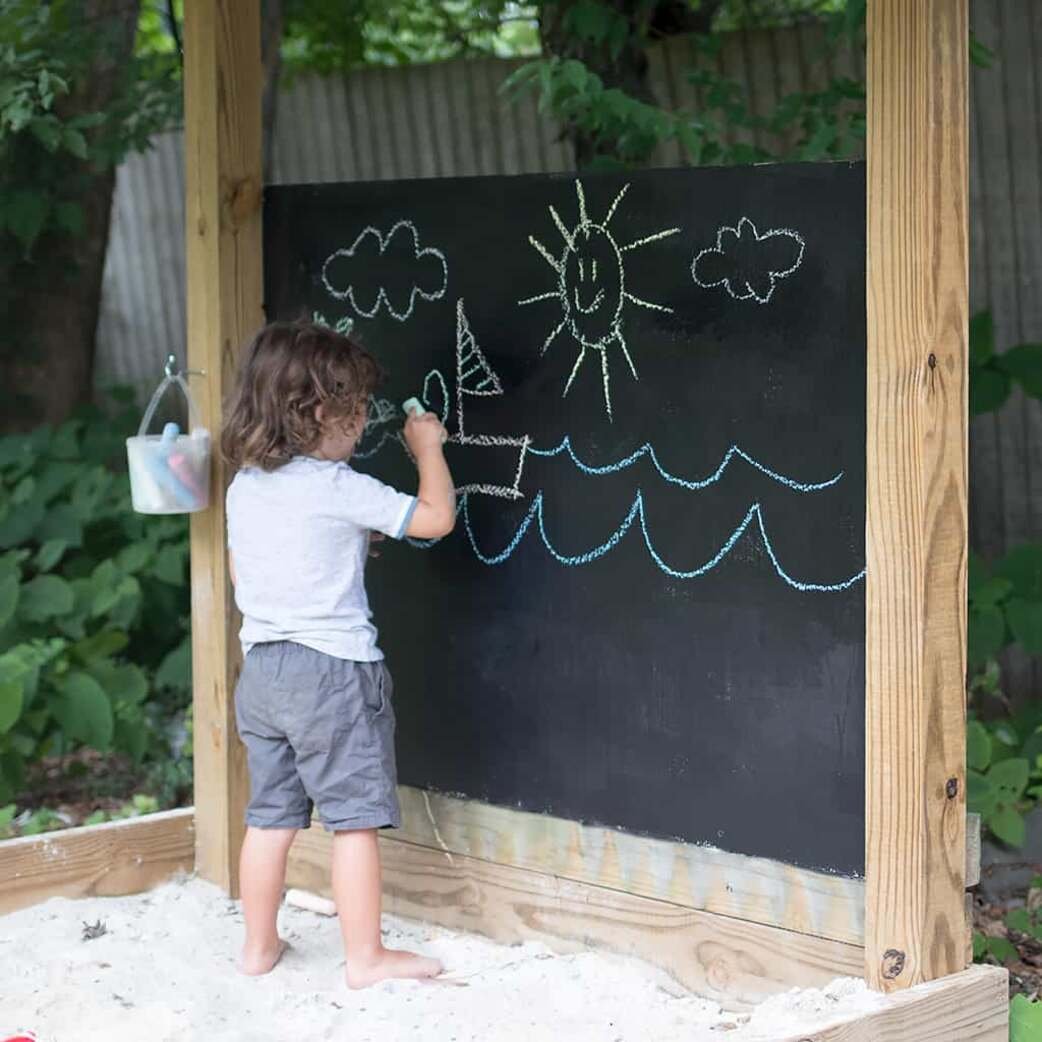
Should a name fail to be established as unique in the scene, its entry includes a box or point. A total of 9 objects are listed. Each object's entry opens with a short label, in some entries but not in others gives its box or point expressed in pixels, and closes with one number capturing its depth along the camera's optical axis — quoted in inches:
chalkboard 112.9
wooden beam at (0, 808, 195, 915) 146.2
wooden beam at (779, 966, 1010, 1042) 103.0
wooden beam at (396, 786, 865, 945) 114.3
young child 125.5
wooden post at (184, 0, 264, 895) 146.2
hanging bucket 140.5
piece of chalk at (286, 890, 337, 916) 145.9
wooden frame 104.1
